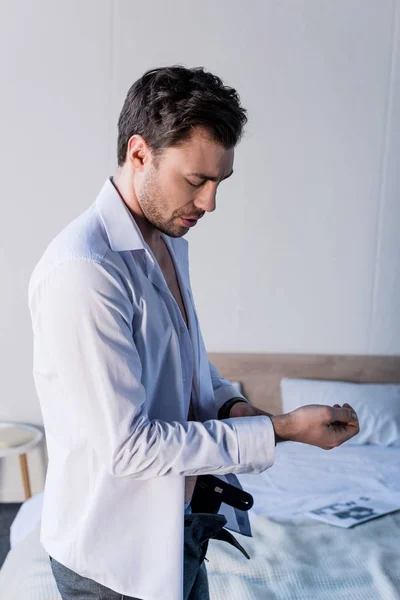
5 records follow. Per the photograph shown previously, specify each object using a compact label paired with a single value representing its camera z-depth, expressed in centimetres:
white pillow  303
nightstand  290
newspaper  226
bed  184
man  97
